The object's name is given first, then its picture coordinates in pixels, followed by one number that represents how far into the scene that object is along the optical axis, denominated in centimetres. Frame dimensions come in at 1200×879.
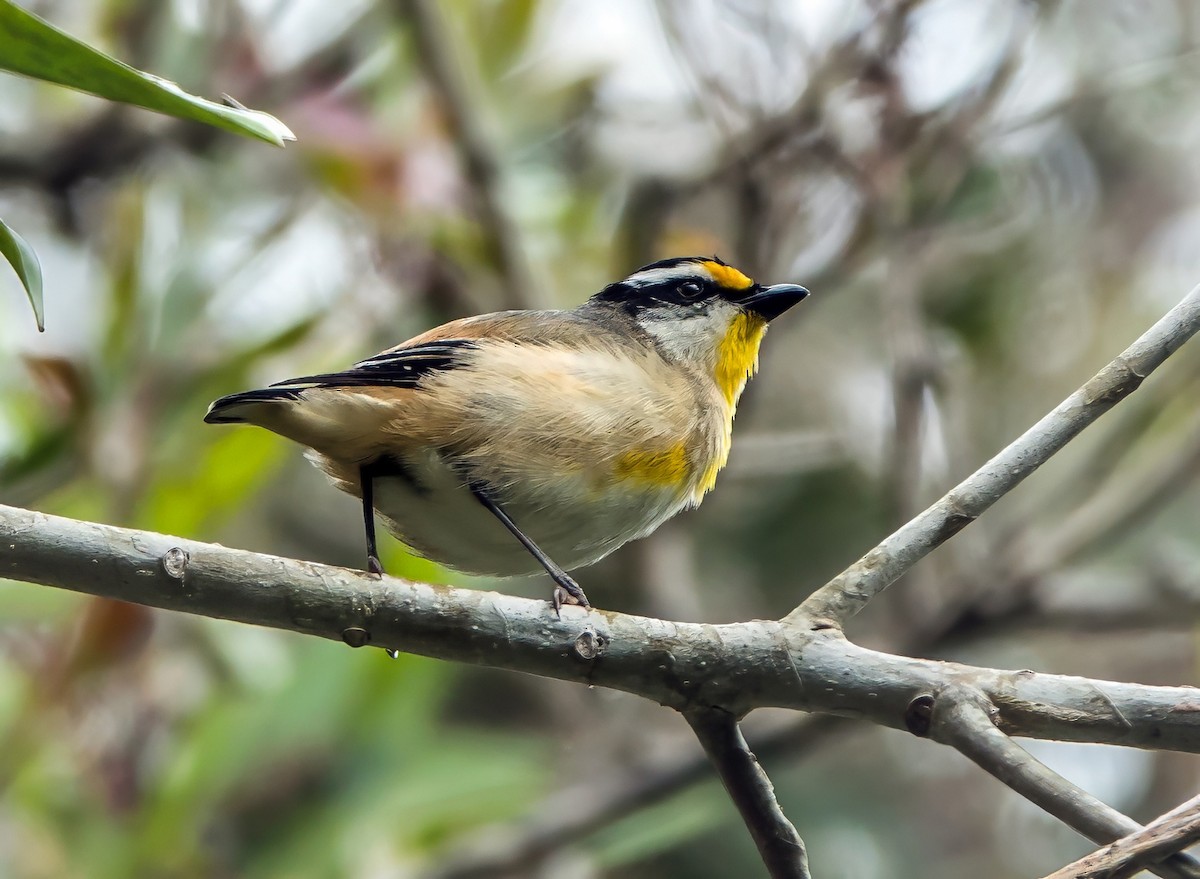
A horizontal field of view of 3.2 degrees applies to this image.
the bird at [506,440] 254
